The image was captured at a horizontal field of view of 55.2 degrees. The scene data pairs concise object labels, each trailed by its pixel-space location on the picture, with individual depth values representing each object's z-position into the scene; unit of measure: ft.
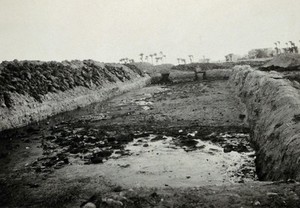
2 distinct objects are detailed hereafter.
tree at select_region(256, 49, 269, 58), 256.21
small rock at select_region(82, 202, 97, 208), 15.15
